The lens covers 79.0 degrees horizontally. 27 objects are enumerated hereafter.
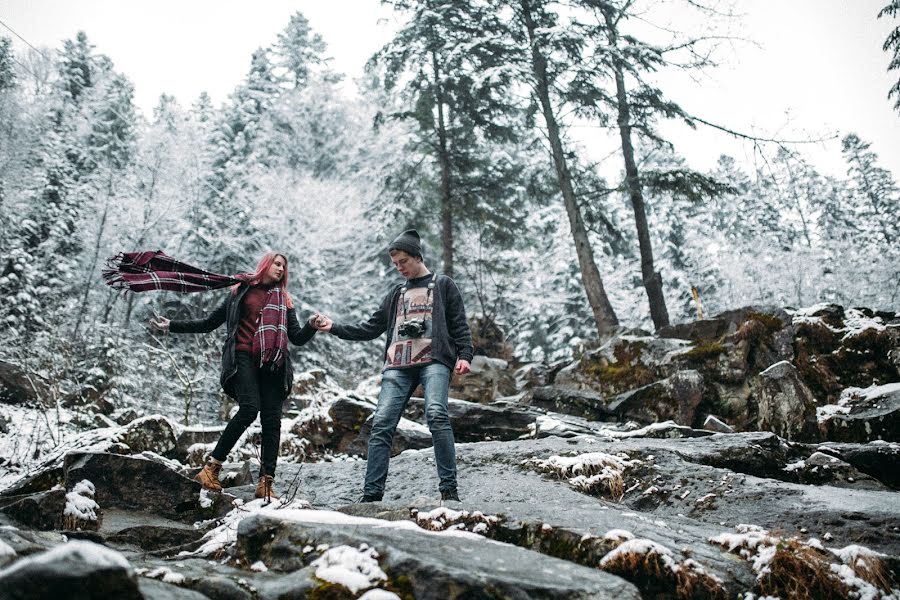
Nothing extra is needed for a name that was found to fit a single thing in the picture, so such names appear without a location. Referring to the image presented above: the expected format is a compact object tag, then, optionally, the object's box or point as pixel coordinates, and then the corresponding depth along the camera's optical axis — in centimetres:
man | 386
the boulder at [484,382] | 1266
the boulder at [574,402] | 876
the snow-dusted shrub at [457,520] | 303
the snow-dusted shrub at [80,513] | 357
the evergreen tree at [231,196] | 1977
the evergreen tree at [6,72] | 2117
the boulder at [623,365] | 928
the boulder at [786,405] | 659
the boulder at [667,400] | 798
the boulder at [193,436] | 691
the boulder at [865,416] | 590
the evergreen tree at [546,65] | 1296
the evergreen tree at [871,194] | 3325
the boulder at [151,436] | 600
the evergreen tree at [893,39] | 1377
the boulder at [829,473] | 455
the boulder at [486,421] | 749
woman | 446
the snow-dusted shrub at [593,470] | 466
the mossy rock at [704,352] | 865
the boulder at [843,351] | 752
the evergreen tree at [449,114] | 1595
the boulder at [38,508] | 327
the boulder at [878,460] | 477
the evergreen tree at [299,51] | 3144
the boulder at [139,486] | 424
